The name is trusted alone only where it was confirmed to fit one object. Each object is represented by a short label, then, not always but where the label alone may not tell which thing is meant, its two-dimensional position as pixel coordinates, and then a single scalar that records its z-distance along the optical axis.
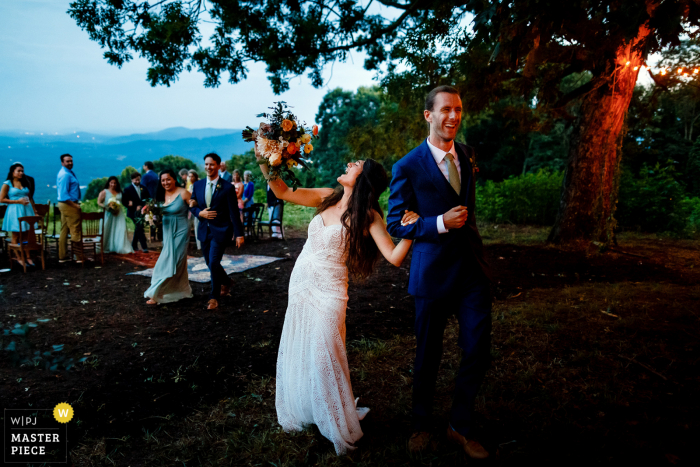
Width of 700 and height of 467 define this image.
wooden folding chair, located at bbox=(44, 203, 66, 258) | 9.80
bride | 2.84
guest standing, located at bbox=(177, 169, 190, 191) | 11.69
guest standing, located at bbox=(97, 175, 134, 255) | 10.71
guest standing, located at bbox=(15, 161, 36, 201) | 9.33
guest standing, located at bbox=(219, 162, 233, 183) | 10.44
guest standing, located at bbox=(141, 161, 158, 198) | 10.40
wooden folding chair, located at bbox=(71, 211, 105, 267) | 8.95
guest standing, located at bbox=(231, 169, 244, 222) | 12.23
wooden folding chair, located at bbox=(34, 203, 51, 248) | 9.21
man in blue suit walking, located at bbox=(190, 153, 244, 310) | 6.24
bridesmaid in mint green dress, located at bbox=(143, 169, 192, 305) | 6.38
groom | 2.70
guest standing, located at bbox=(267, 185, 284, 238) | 12.27
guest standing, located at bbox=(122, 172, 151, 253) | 10.77
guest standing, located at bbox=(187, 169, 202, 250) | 10.80
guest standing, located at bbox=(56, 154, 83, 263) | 9.24
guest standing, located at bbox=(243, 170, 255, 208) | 12.80
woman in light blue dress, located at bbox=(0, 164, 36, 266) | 8.68
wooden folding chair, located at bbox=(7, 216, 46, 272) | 8.40
